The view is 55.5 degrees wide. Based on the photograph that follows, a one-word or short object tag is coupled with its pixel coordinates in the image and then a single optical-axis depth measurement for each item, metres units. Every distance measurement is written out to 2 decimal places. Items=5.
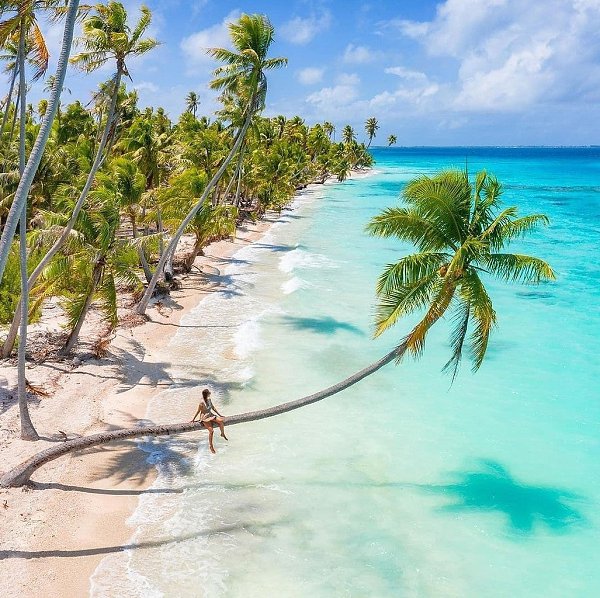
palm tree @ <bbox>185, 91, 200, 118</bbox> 88.12
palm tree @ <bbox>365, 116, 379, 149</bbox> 147.25
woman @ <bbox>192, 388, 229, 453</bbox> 11.26
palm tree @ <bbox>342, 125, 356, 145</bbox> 132.12
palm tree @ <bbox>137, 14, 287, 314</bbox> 22.73
